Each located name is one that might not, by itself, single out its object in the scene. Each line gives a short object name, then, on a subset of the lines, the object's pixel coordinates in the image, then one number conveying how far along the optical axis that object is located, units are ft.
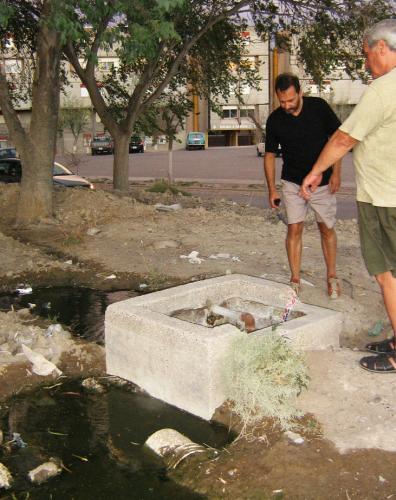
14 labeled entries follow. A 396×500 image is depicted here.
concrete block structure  12.18
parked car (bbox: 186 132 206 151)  186.39
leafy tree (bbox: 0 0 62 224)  31.94
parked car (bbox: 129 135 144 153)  169.54
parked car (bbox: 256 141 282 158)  130.93
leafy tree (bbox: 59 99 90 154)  169.89
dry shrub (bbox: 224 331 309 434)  11.37
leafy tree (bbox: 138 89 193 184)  58.05
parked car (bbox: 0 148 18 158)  71.51
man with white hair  11.68
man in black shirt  17.49
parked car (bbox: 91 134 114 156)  162.91
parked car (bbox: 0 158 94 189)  53.31
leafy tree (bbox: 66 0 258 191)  43.29
